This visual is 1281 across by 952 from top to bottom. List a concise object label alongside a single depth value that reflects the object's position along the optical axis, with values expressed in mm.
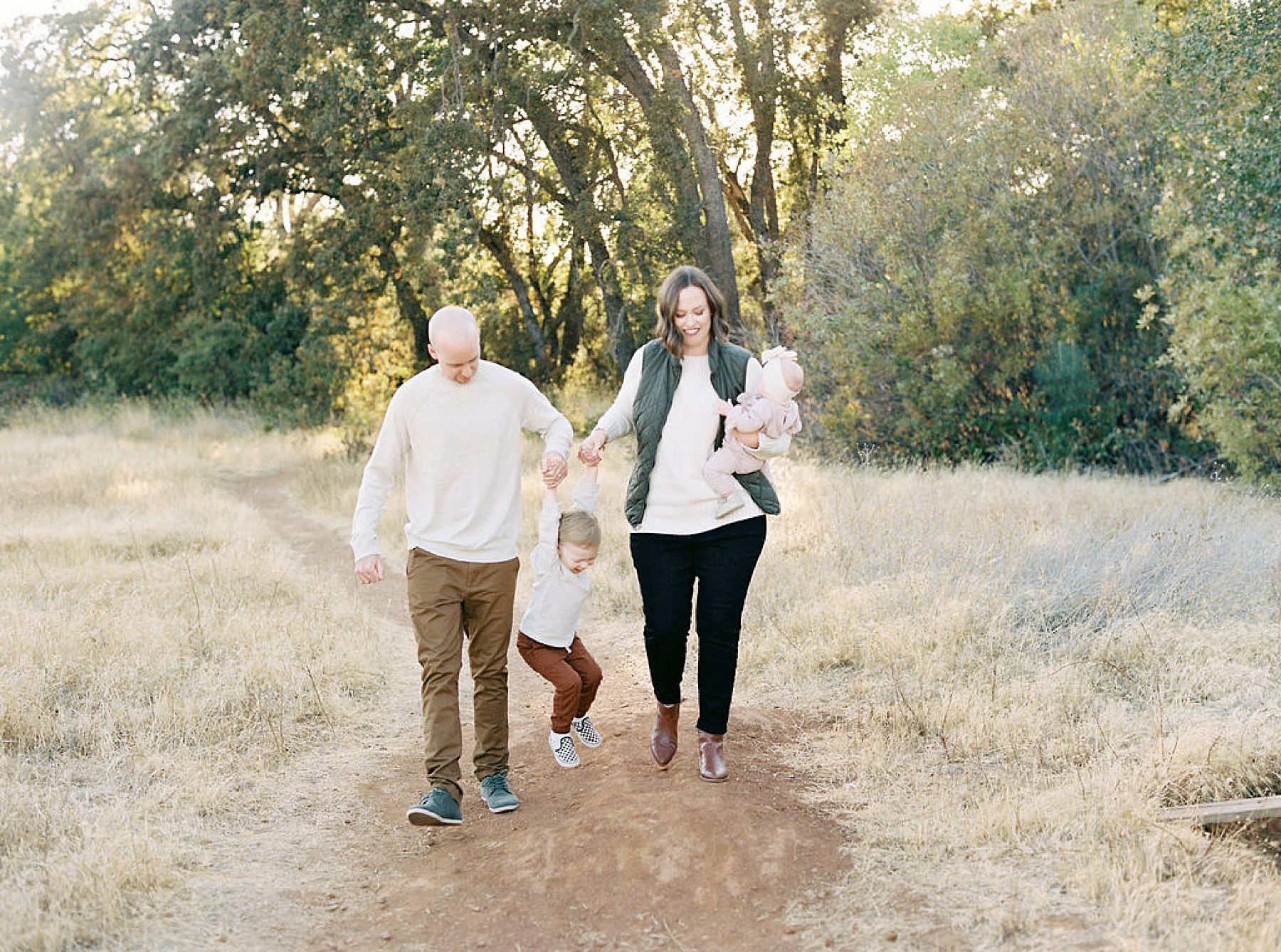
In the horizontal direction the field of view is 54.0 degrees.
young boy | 5148
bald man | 4891
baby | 4738
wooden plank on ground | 4391
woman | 4879
